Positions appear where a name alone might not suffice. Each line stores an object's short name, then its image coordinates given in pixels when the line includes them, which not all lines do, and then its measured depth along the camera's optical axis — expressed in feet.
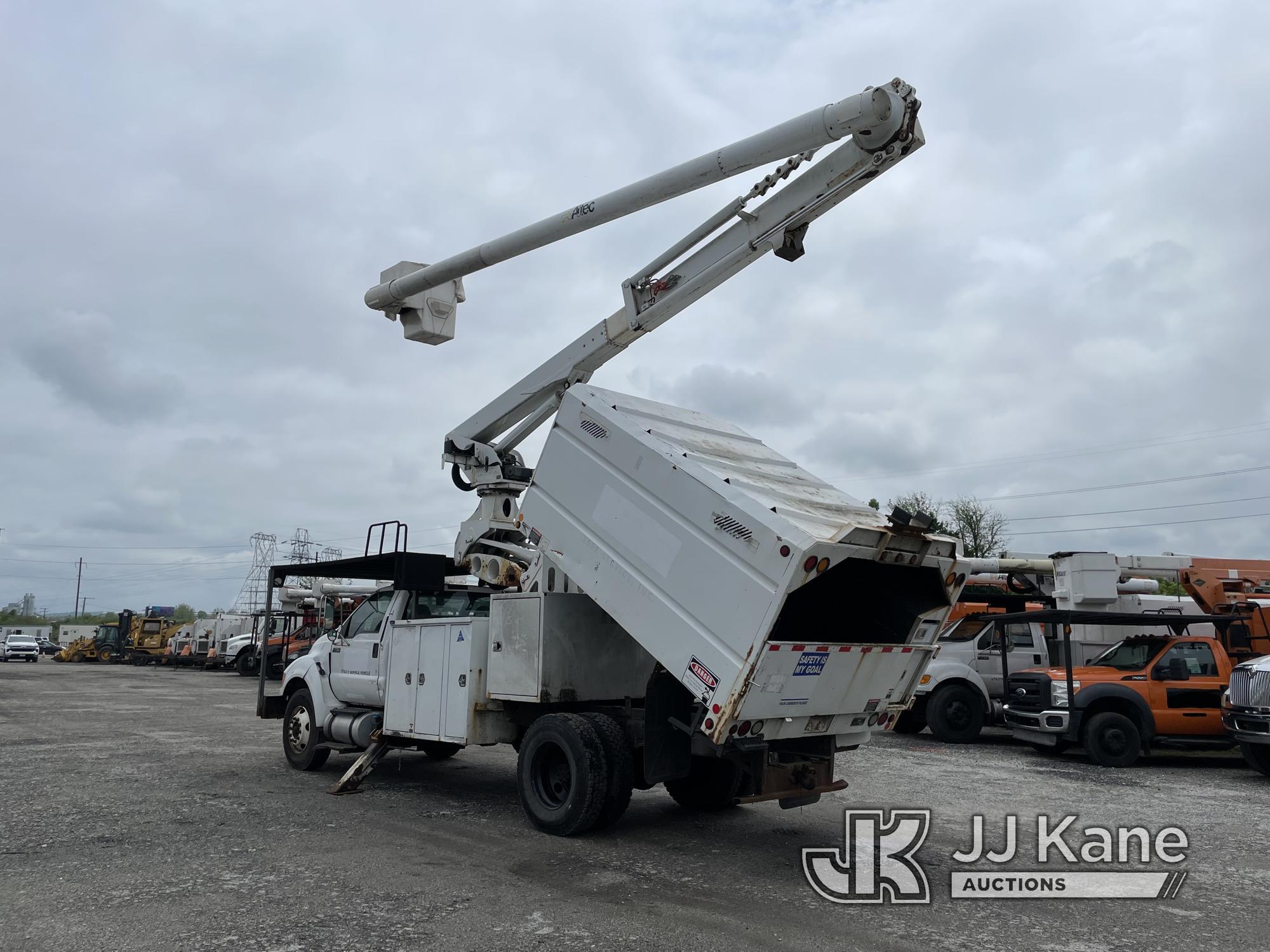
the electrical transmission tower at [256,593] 161.79
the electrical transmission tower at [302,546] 168.16
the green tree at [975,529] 171.12
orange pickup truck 43.47
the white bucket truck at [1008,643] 50.90
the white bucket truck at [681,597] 21.15
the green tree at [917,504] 169.56
